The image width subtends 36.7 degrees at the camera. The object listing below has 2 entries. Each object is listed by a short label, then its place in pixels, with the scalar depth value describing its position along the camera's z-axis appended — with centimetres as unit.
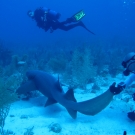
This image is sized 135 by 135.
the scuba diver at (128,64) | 544
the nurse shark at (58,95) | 550
